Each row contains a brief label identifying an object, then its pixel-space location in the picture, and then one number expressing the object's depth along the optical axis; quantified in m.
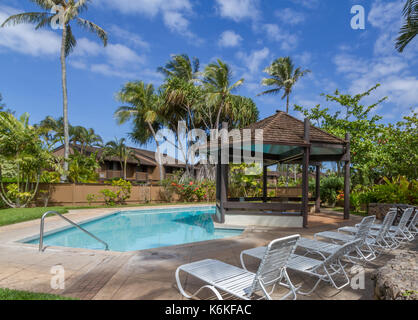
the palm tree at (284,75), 28.11
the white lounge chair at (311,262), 3.44
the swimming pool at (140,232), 8.26
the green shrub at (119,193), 16.50
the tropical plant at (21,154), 12.20
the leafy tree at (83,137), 35.41
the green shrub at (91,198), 15.82
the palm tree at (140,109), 25.55
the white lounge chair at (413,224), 7.28
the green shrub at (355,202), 13.95
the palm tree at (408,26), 8.90
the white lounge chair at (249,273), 2.79
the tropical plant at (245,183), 19.23
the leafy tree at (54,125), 37.04
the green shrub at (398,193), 10.16
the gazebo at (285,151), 9.00
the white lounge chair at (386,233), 5.44
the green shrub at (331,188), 15.85
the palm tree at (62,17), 17.86
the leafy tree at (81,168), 16.64
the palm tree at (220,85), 23.02
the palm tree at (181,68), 27.62
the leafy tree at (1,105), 31.84
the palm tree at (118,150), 33.12
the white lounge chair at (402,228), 6.45
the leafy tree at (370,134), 16.52
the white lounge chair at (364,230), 4.69
